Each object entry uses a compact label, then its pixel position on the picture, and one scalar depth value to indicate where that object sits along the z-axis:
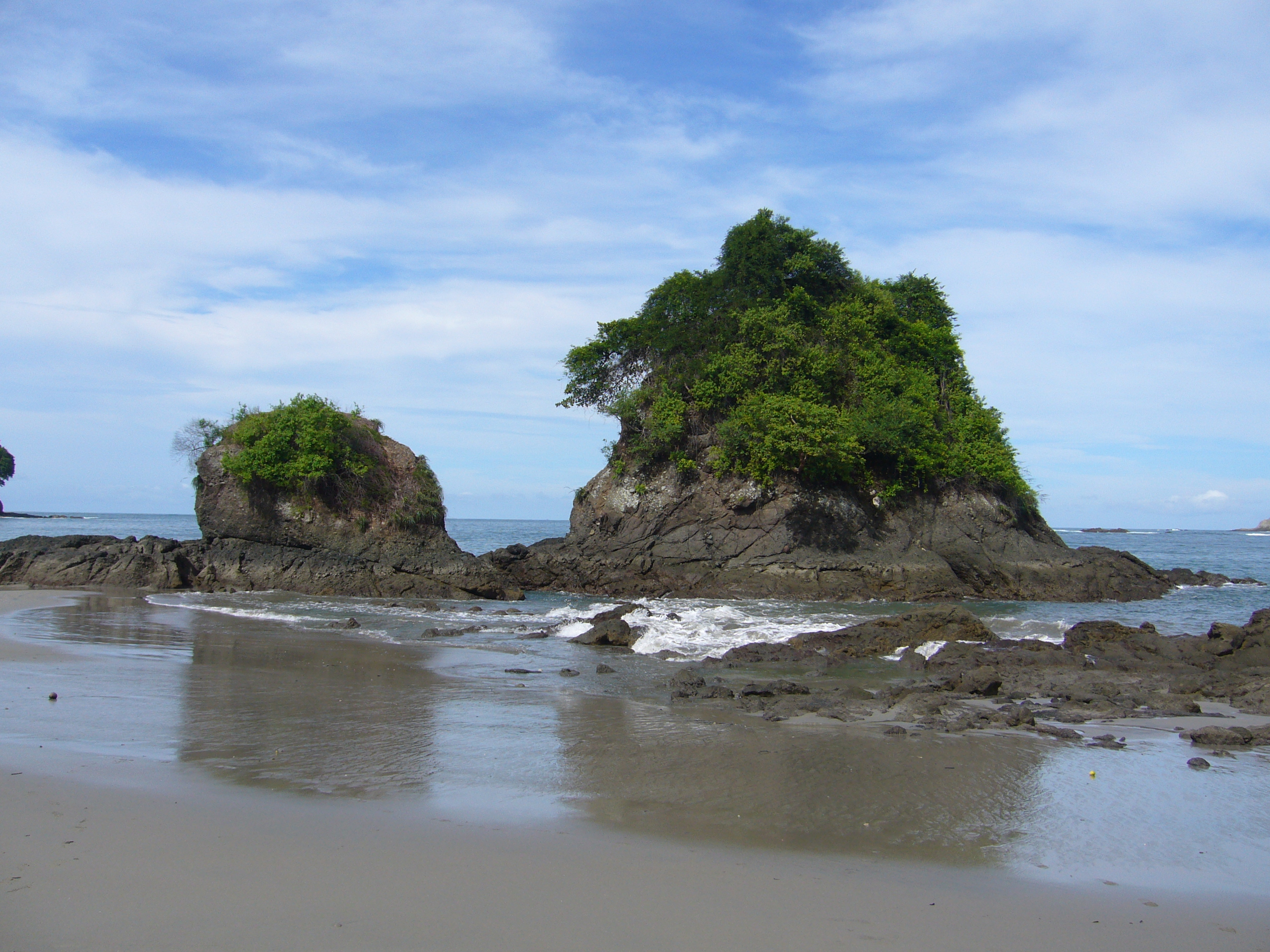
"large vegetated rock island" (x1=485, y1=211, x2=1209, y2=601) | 26.27
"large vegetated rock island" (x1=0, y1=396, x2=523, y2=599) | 23.58
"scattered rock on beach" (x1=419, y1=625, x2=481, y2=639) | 15.13
